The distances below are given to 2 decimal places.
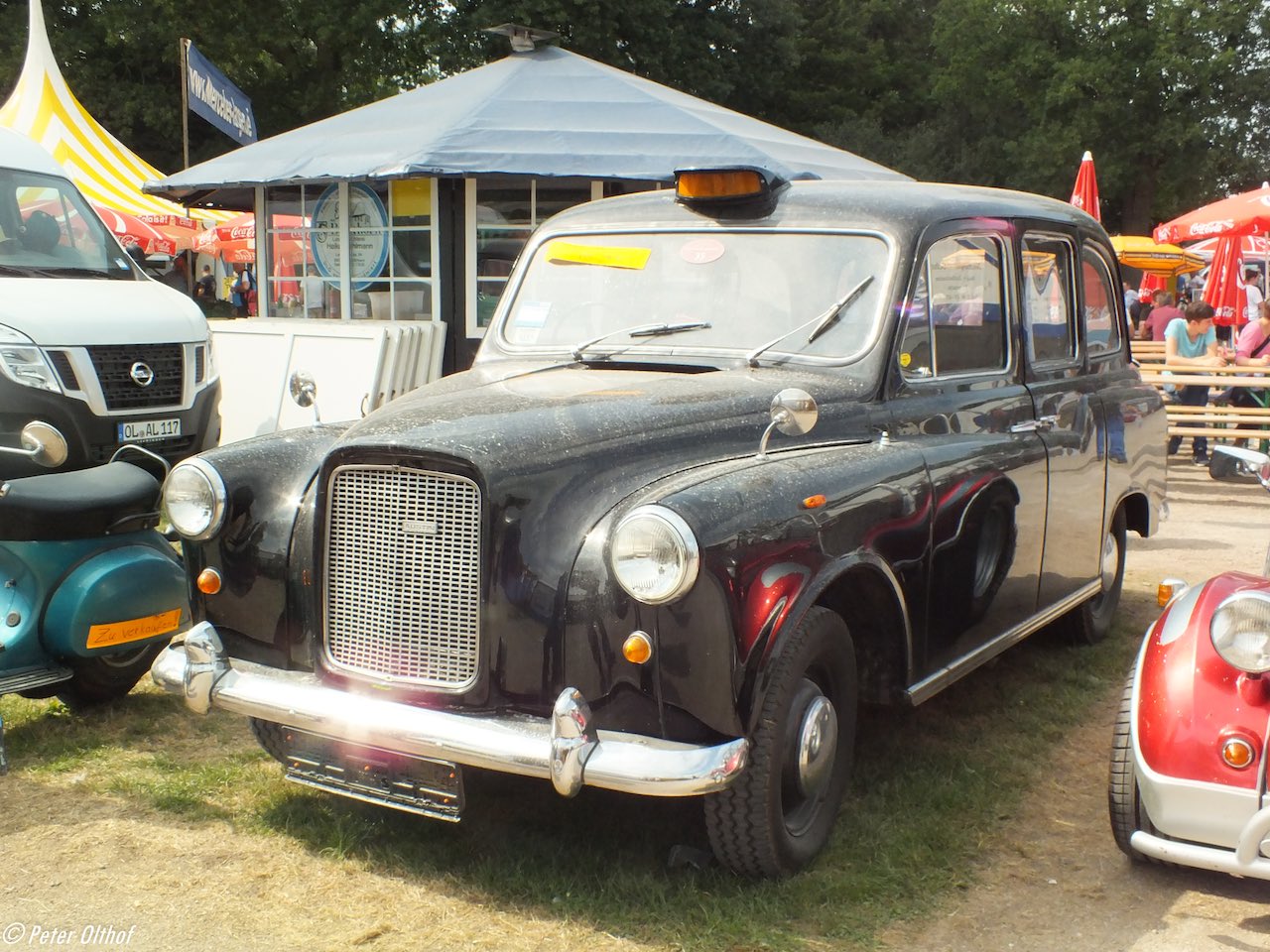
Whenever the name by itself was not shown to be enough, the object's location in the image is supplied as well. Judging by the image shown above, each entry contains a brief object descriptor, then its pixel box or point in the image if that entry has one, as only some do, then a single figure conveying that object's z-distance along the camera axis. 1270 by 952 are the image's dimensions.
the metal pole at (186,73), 13.68
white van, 7.58
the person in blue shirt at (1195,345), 12.11
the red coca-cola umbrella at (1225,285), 15.41
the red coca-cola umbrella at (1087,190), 12.89
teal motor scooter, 4.39
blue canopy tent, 11.64
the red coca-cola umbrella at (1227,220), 13.45
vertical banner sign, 13.98
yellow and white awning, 15.73
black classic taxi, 3.07
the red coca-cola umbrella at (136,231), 14.76
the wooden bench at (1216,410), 11.20
